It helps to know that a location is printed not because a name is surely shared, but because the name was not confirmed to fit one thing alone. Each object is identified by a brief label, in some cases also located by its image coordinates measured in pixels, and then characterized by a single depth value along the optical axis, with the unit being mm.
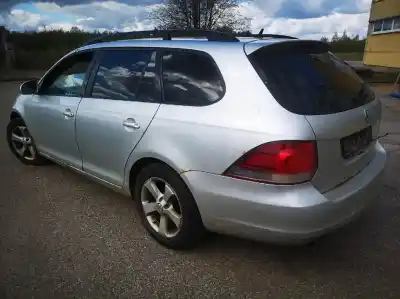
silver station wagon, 2230
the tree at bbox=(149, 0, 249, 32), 15930
